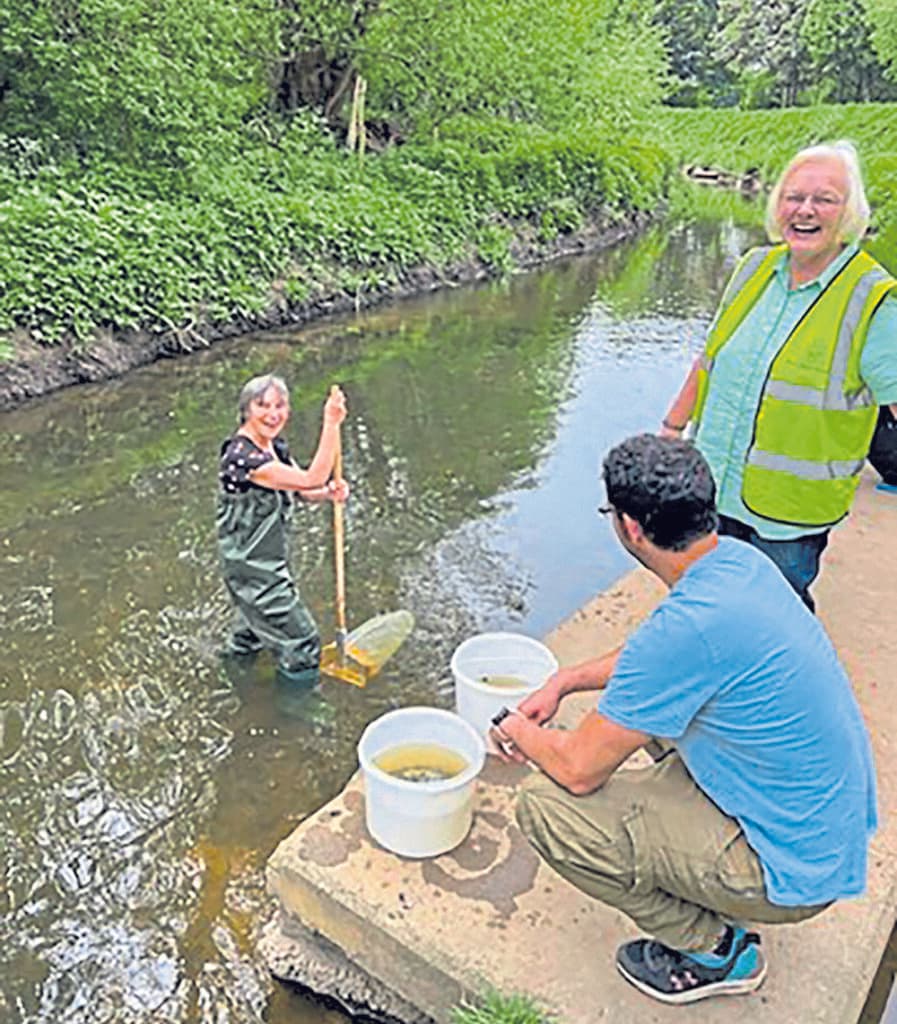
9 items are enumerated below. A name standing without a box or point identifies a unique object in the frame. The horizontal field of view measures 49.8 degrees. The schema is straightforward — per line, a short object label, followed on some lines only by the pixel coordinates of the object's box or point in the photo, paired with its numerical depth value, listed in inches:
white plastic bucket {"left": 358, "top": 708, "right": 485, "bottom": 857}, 87.0
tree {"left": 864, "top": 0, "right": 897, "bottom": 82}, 996.6
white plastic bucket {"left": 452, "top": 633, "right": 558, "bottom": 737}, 108.3
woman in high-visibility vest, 97.7
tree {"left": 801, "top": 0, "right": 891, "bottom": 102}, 1194.6
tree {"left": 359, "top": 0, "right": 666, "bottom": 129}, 452.4
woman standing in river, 126.2
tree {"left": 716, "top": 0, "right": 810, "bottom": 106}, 1364.4
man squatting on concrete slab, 66.4
